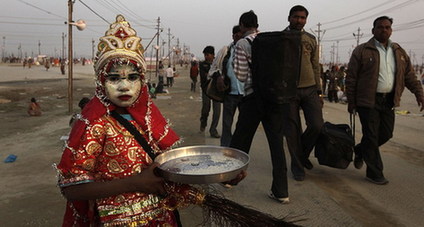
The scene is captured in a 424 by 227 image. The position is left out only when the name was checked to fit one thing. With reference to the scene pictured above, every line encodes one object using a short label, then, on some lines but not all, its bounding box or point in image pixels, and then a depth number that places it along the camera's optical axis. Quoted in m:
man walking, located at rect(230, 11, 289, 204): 3.59
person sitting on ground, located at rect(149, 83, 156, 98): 16.35
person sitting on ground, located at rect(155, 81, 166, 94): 19.21
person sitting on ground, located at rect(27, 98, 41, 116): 10.91
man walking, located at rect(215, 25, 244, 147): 4.57
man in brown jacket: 4.36
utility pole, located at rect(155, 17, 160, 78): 36.28
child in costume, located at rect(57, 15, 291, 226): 1.65
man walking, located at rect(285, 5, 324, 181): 4.39
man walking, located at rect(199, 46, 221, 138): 7.17
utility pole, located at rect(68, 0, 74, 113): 11.40
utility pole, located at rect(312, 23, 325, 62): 65.07
